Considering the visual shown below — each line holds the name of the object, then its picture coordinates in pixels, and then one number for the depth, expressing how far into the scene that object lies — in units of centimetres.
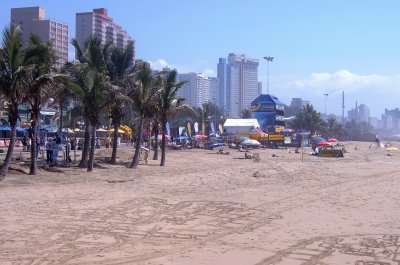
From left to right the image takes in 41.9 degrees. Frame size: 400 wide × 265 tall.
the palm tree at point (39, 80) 1911
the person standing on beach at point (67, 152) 2590
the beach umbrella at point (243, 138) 5556
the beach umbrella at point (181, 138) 5329
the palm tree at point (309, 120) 9431
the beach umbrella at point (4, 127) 3981
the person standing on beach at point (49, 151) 2417
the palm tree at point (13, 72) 1784
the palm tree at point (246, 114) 10308
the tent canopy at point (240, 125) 6619
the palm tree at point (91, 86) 2223
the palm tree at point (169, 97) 2755
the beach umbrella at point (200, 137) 5481
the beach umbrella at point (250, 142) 5278
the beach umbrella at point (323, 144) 5456
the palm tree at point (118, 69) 2717
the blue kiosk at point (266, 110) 7388
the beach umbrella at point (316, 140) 6214
